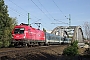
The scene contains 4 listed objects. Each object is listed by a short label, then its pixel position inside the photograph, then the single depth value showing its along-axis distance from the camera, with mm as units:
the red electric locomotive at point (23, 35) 33469
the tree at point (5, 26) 33656
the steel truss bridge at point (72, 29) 85312
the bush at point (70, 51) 23972
